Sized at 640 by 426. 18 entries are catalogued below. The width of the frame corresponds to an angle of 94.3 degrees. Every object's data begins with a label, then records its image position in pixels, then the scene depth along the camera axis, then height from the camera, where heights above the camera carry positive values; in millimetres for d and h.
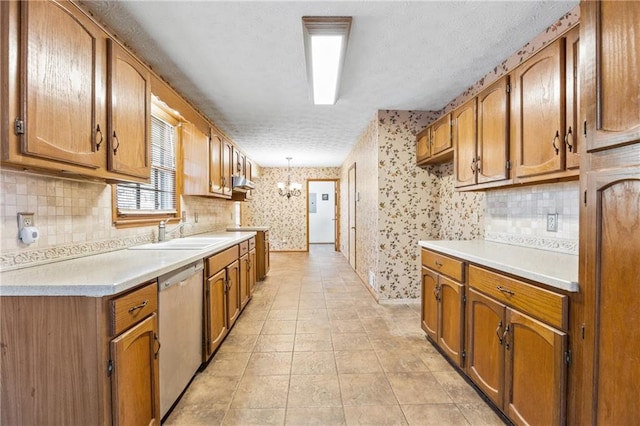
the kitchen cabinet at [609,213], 966 +2
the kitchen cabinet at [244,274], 3227 -689
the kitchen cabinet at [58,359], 1133 -560
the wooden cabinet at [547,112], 1528 +577
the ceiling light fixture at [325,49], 1857 +1185
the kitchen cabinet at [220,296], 2213 -700
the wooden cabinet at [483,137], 2008 +584
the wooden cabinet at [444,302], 2025 -680
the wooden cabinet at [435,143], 2873 +753
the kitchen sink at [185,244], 2261 -256
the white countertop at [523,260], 1284 -261
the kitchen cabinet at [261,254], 4793 -668
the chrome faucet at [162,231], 2658 -156
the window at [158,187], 2297 +229
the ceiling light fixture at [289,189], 7734 +644
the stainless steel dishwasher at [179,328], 1599 -693
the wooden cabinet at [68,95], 1124 +542
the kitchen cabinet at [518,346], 1265 -660
